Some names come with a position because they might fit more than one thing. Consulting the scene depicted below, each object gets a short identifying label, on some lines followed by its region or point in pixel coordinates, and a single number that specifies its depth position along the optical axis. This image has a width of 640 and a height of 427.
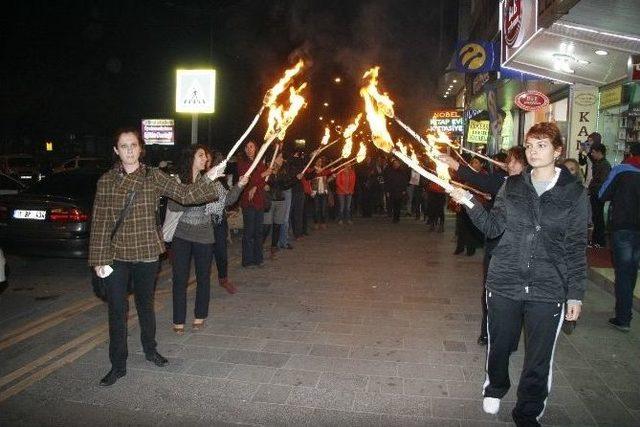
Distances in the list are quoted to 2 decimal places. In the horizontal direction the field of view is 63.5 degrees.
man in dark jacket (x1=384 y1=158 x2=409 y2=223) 16.91
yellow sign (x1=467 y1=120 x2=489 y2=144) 21.27
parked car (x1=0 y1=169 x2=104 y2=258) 8.19
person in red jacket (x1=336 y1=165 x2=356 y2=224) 16.08
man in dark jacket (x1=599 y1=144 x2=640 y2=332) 5.93
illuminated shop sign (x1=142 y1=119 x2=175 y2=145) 23.12
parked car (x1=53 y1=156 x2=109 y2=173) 25.53
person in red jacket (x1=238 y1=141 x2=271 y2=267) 8.78
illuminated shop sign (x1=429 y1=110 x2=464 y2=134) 27.69
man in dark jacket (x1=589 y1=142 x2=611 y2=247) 9.24
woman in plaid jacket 4.41
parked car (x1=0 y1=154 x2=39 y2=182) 24.38
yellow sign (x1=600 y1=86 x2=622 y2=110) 10.60
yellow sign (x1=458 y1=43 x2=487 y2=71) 13.48
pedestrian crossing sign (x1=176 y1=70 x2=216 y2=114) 12.37
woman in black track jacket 3.53
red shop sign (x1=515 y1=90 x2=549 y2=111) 11.95
